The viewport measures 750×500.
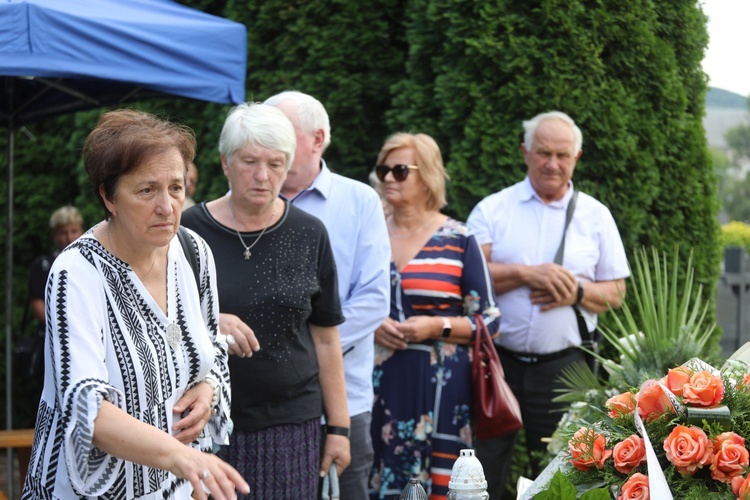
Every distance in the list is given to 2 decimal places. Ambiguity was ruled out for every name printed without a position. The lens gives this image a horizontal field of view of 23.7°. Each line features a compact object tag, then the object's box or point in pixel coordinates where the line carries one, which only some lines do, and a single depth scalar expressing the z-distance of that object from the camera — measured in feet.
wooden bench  30.05
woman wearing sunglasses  26.30
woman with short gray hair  19.38
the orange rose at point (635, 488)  12.38
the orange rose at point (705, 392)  12.95
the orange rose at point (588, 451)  13.34
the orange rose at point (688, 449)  12.27
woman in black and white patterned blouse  13.07
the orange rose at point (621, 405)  14.05
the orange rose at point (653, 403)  13.36
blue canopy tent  25.07
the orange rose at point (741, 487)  11.57
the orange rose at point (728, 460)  12.10
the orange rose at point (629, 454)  12.93
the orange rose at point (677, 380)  13.40
